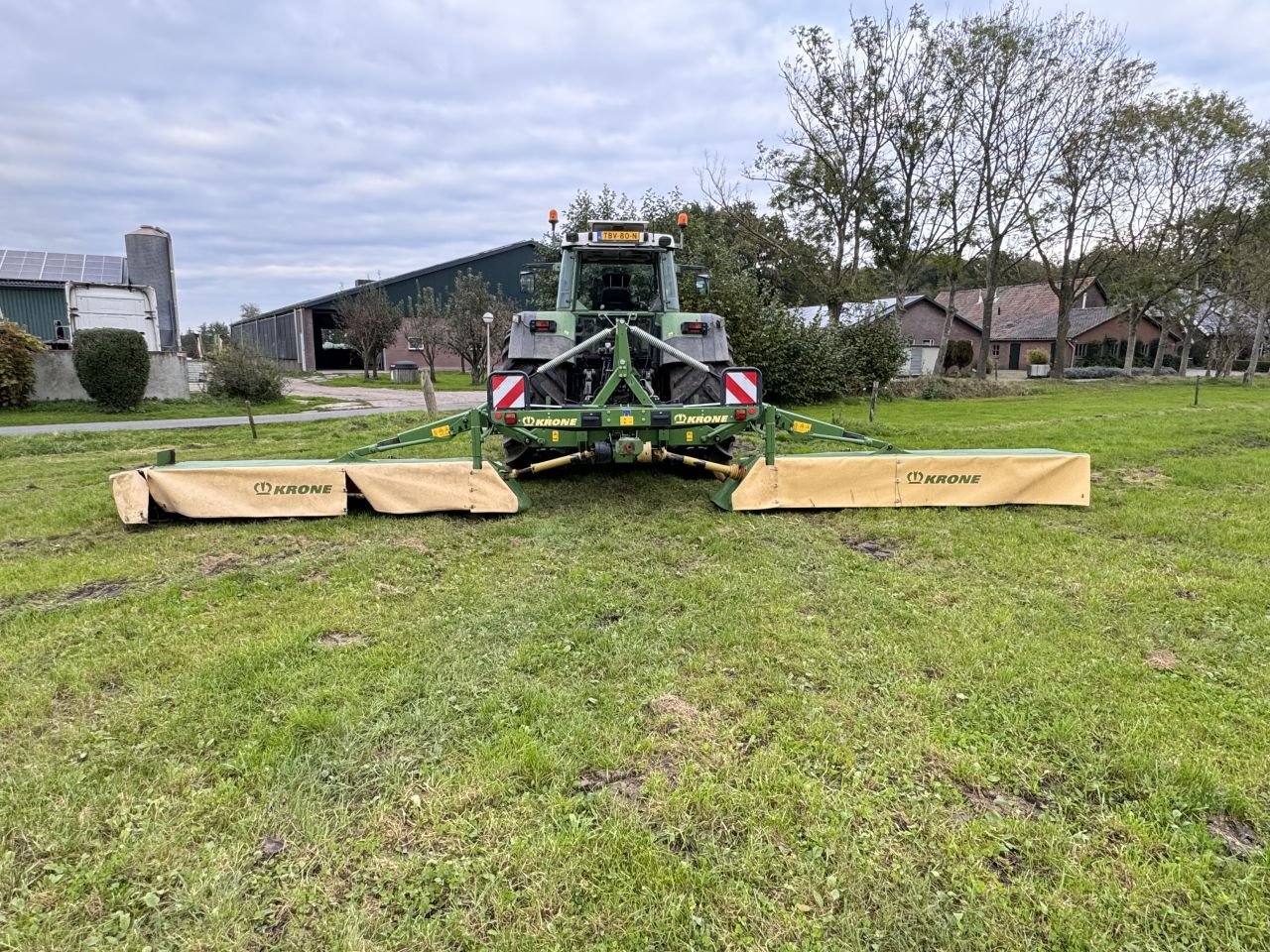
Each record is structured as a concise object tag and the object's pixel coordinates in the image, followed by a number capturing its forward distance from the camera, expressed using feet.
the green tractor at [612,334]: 21.12
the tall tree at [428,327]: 102.17
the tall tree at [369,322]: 104.63
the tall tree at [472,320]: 99.14
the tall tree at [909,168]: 72.69
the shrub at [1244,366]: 157.44
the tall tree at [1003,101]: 78.02
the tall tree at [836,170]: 71.46
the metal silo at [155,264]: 86.38
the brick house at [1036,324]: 149.69
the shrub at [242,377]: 60.44
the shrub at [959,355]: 127.24
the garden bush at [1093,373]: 121.80
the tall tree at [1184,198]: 94.94
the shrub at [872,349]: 63.10
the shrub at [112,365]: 50.67
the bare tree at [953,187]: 75.97
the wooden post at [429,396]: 43.15
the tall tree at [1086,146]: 82.53
